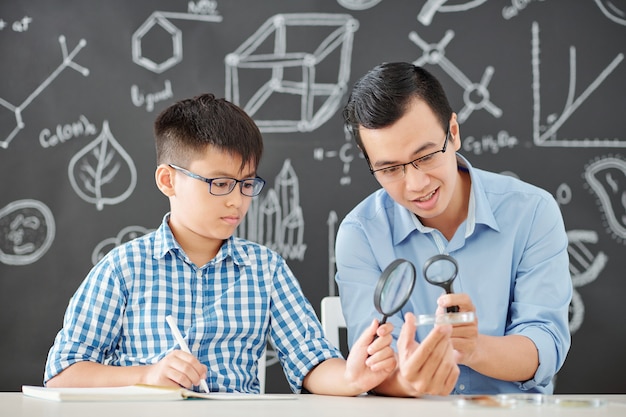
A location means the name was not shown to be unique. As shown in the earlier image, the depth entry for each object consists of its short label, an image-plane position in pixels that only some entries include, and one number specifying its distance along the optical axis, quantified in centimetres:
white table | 129
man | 191
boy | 187
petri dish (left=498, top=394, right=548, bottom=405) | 140
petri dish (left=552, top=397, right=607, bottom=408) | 138
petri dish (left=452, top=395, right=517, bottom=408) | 137
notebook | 146
